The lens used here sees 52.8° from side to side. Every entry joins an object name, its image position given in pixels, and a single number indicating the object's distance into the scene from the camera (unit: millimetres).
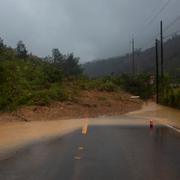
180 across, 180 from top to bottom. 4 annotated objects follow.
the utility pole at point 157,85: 20972
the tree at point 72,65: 28525
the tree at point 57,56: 28287
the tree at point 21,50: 23958
